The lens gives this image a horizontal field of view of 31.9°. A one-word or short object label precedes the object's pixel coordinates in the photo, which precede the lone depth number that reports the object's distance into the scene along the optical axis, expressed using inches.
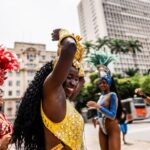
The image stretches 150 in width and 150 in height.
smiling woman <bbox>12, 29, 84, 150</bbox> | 61.8
